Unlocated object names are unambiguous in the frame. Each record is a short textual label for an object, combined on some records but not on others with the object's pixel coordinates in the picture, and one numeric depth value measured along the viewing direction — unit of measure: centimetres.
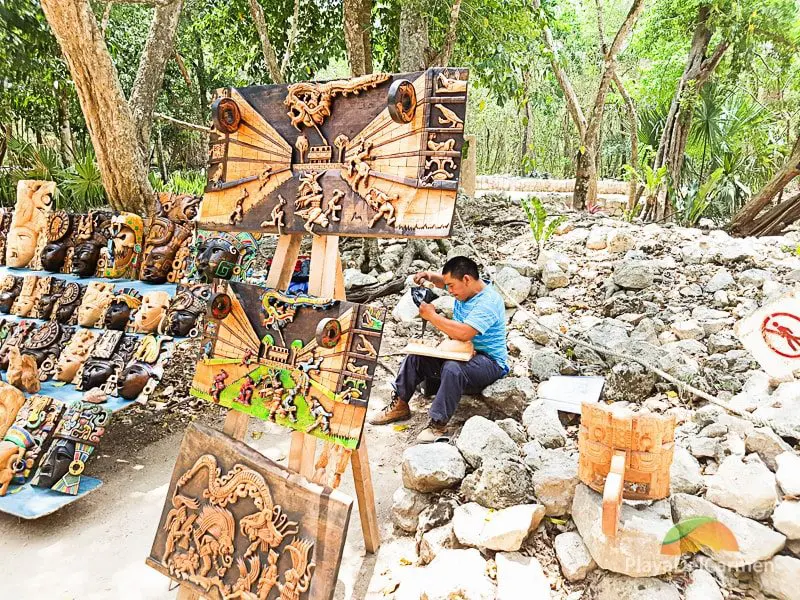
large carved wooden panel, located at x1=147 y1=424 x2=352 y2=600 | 189
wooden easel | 210
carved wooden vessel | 197
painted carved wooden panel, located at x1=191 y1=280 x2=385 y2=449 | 203
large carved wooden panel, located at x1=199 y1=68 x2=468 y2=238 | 196
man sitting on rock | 321
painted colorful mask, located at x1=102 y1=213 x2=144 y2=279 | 348
